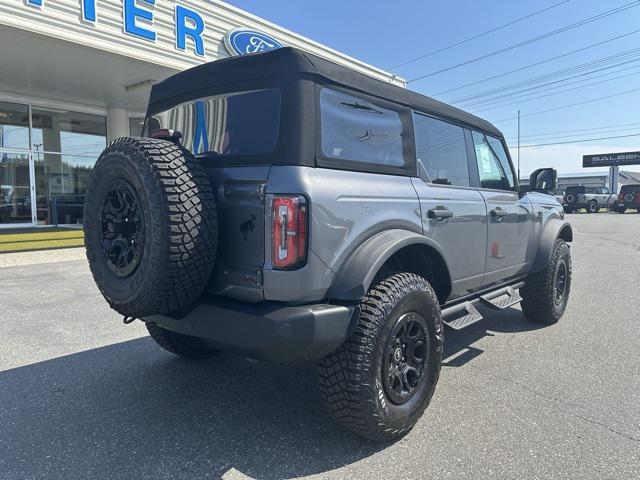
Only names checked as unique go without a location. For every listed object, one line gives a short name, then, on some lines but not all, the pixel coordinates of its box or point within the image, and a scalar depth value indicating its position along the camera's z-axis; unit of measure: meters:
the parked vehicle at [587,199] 32.06
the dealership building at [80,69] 7.99
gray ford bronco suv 2.25
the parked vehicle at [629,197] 30.02
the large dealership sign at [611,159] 46.97
